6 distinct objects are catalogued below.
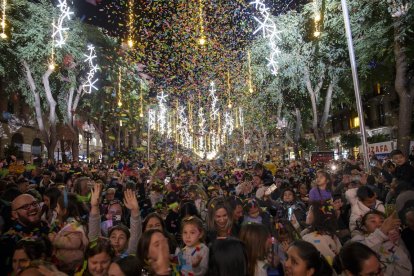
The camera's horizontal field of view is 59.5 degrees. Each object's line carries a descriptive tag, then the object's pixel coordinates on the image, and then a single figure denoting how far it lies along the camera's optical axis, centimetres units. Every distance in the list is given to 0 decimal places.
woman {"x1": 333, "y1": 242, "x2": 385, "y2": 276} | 299
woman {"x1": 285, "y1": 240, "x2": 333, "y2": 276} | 311
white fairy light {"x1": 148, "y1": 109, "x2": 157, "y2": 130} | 2403
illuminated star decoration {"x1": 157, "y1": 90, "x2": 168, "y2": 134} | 2504
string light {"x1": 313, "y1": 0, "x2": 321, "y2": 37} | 1543
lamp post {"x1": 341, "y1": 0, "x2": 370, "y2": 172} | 990
